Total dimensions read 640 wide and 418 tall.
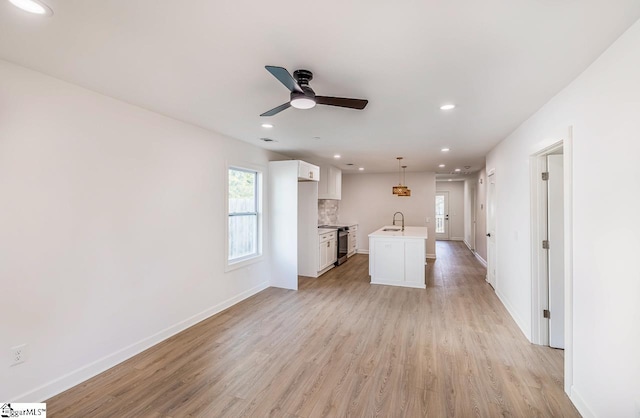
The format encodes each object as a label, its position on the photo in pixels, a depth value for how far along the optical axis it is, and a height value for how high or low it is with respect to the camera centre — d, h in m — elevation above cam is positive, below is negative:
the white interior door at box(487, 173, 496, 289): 4.97 -0.40
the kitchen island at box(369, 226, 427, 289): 5.27 -0.96
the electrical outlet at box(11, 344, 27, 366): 2.03 -1.04
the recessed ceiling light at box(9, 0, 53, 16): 1.36 +0.99
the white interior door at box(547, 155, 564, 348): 2.98 -0.43
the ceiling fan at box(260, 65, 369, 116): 1.97 +0.78
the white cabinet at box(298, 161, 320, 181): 5.03 +0.69
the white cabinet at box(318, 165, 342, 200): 6.91 +0.65
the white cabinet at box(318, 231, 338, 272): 6.07 -0.94
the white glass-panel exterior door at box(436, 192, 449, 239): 11.72 -0.28
